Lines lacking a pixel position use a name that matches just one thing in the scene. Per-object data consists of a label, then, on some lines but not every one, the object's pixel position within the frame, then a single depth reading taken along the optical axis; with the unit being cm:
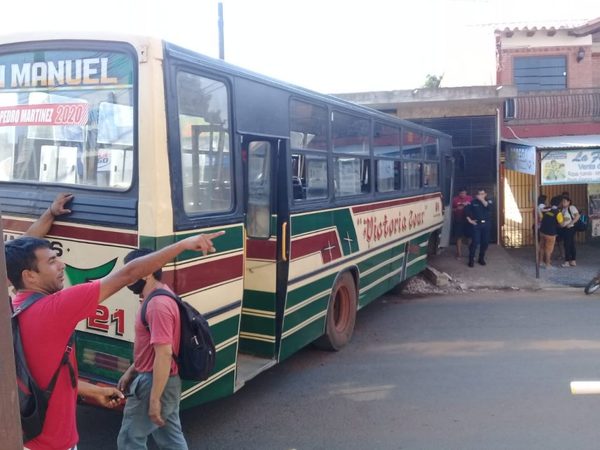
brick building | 1572
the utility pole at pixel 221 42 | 1534
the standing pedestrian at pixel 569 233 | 1257
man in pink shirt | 327
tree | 3172
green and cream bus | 394
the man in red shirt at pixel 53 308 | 239
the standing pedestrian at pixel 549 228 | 1201
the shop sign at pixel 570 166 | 1124
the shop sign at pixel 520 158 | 1158
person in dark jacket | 1214
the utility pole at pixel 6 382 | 205
